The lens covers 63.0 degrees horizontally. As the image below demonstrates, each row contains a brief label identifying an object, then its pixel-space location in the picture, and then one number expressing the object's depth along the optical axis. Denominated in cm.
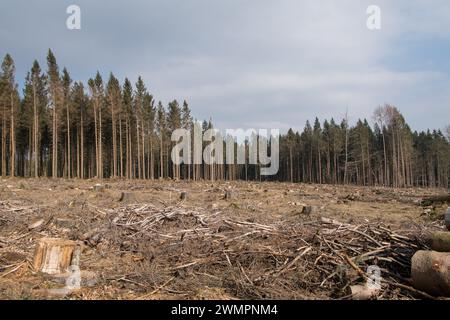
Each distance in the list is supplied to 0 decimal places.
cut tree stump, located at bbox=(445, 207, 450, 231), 659
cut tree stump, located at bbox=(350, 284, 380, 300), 543
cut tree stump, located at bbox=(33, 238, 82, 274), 699
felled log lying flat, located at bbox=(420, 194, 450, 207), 1620
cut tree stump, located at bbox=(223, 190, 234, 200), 1822
